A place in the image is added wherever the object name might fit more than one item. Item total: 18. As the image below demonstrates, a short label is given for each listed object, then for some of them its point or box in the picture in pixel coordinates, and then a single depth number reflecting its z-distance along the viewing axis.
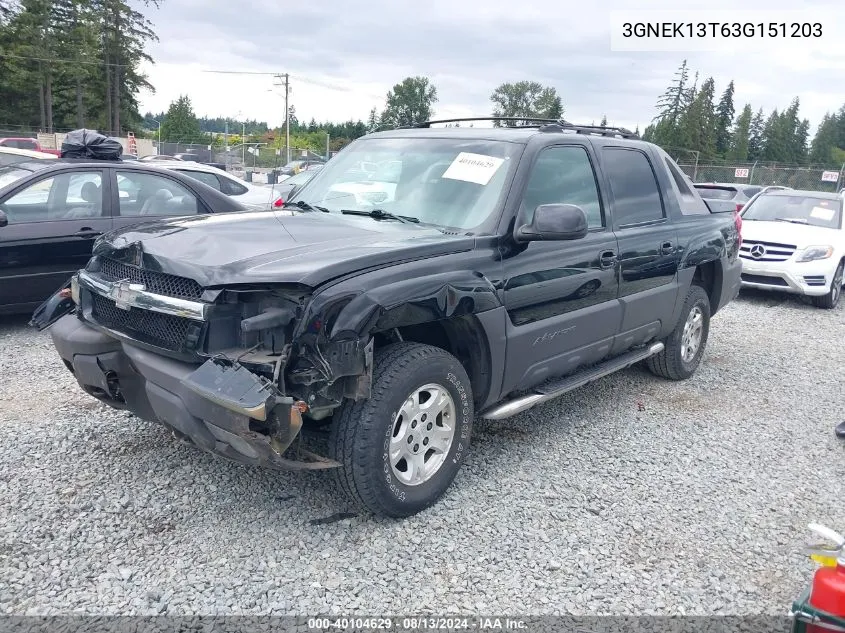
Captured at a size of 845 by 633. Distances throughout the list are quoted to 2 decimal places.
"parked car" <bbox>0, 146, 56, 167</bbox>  7.06
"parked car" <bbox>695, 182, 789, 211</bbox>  14.41
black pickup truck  2.86
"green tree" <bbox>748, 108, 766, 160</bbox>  89.19
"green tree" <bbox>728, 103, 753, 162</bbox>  79.00
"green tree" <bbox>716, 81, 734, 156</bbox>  80.25
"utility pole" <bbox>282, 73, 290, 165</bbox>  51.85
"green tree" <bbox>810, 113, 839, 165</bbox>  84.26
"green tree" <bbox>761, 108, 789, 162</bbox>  83.31
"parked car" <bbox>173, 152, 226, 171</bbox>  31.18
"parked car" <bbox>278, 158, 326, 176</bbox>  27.23
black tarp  7.01
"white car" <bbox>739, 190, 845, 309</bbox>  9.67
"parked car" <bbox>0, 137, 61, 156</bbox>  26.80
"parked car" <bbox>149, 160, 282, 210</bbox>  9.09
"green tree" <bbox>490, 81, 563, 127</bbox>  92.19
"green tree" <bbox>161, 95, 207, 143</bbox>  70.56
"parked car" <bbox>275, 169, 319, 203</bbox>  12.09
